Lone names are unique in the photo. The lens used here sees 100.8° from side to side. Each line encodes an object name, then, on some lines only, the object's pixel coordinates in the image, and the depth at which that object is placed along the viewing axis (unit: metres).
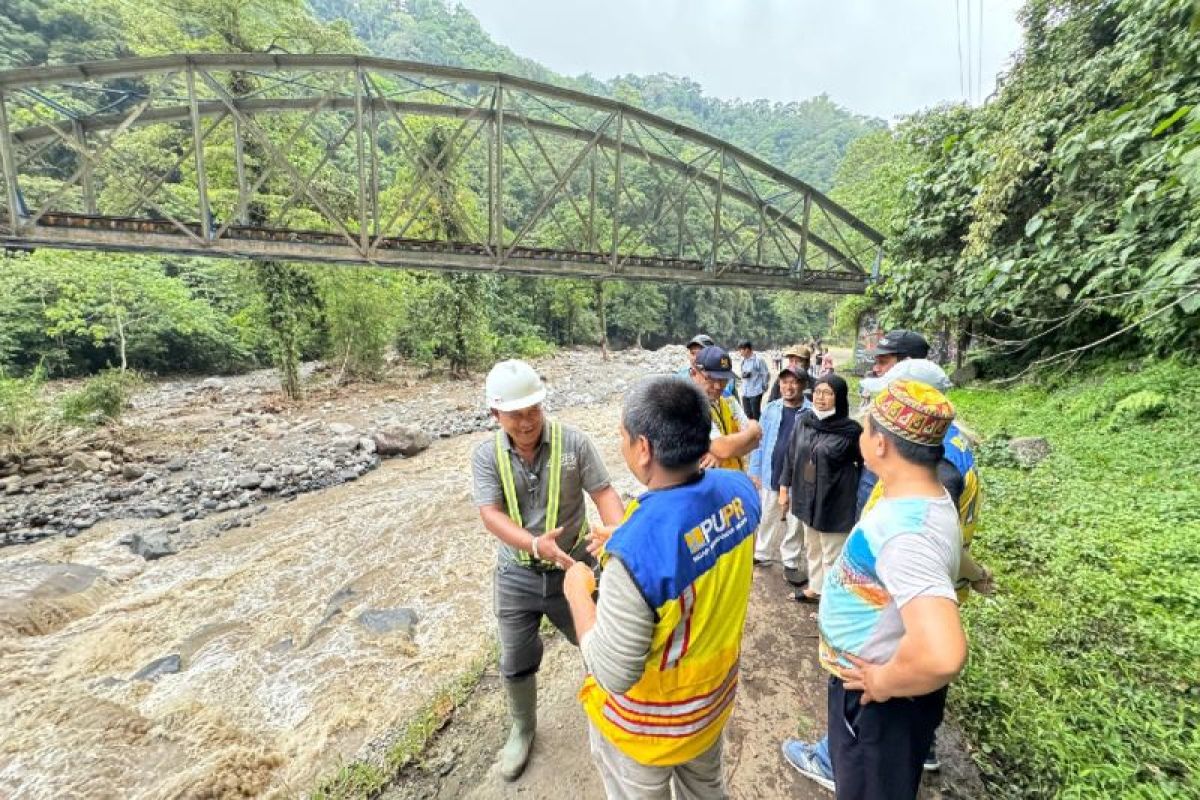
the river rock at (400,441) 10.68
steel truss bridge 8.18
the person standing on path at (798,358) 4.54
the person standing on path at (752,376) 7.86
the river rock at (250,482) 8.52
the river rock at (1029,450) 6.32
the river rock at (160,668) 4.34
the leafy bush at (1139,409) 6.36
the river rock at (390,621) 4.77
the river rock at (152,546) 6.46
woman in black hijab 3.27
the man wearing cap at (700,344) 3.92
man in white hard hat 2.28
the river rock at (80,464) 8.80
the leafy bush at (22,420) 8.66
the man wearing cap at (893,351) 3.39
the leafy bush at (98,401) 10.25
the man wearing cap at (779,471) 4.09
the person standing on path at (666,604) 1.26
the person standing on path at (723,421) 3.06
